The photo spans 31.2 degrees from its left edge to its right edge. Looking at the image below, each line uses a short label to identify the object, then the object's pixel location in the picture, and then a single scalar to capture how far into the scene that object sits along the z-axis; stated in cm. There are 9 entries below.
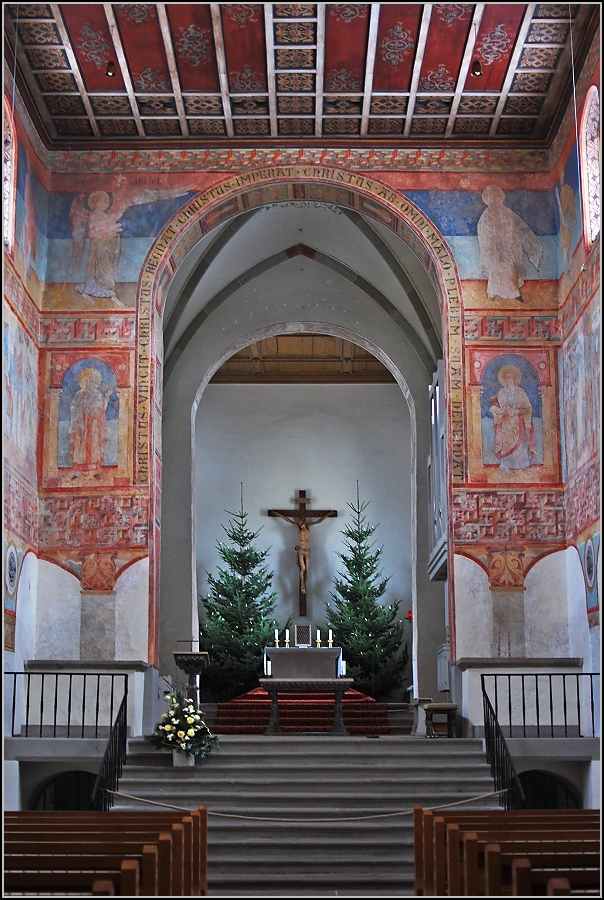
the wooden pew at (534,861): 635
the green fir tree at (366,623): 2297
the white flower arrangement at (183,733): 1260
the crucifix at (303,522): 2569
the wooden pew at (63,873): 632
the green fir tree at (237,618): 2255
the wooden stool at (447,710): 1448
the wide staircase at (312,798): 1043
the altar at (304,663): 1641
